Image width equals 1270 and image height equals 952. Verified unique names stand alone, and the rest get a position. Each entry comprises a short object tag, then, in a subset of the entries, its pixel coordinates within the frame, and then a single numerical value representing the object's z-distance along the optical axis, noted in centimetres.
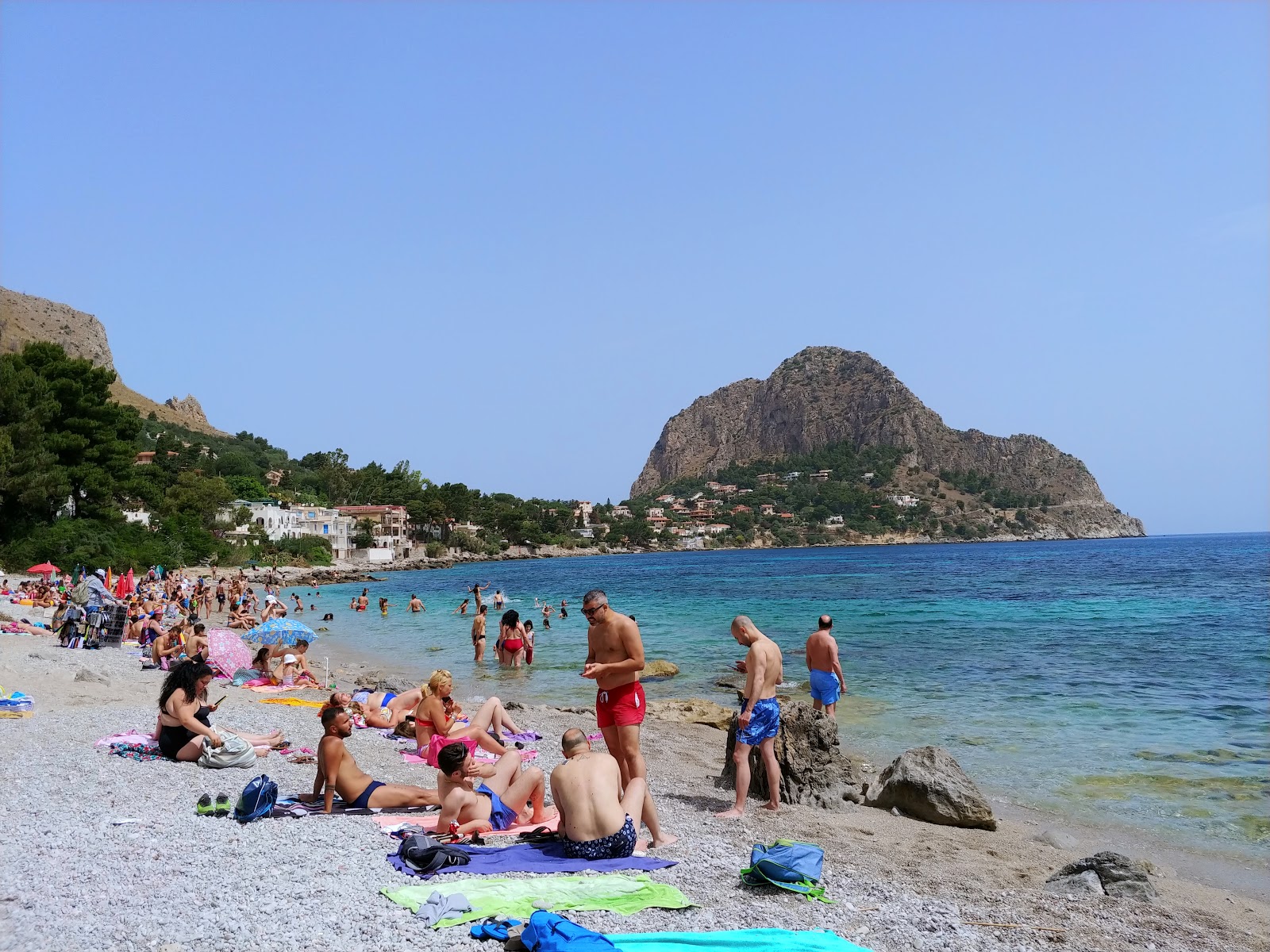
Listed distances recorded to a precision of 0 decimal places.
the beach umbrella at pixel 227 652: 1554
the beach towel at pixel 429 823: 646
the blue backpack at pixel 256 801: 637
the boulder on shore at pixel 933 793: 820
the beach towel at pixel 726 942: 429
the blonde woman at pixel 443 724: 878
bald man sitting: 575
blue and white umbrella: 1605
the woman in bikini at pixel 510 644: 2006
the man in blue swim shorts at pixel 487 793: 625
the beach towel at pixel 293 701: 1320
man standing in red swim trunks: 665
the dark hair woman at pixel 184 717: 827
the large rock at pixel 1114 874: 619
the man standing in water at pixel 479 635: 2134
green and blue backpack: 536
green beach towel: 482
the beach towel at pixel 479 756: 905
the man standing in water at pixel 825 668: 1061
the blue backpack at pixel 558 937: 408
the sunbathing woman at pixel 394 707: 1128
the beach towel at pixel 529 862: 546
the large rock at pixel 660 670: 1895
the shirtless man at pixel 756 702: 751
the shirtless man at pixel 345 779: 701
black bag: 537
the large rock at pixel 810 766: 862
